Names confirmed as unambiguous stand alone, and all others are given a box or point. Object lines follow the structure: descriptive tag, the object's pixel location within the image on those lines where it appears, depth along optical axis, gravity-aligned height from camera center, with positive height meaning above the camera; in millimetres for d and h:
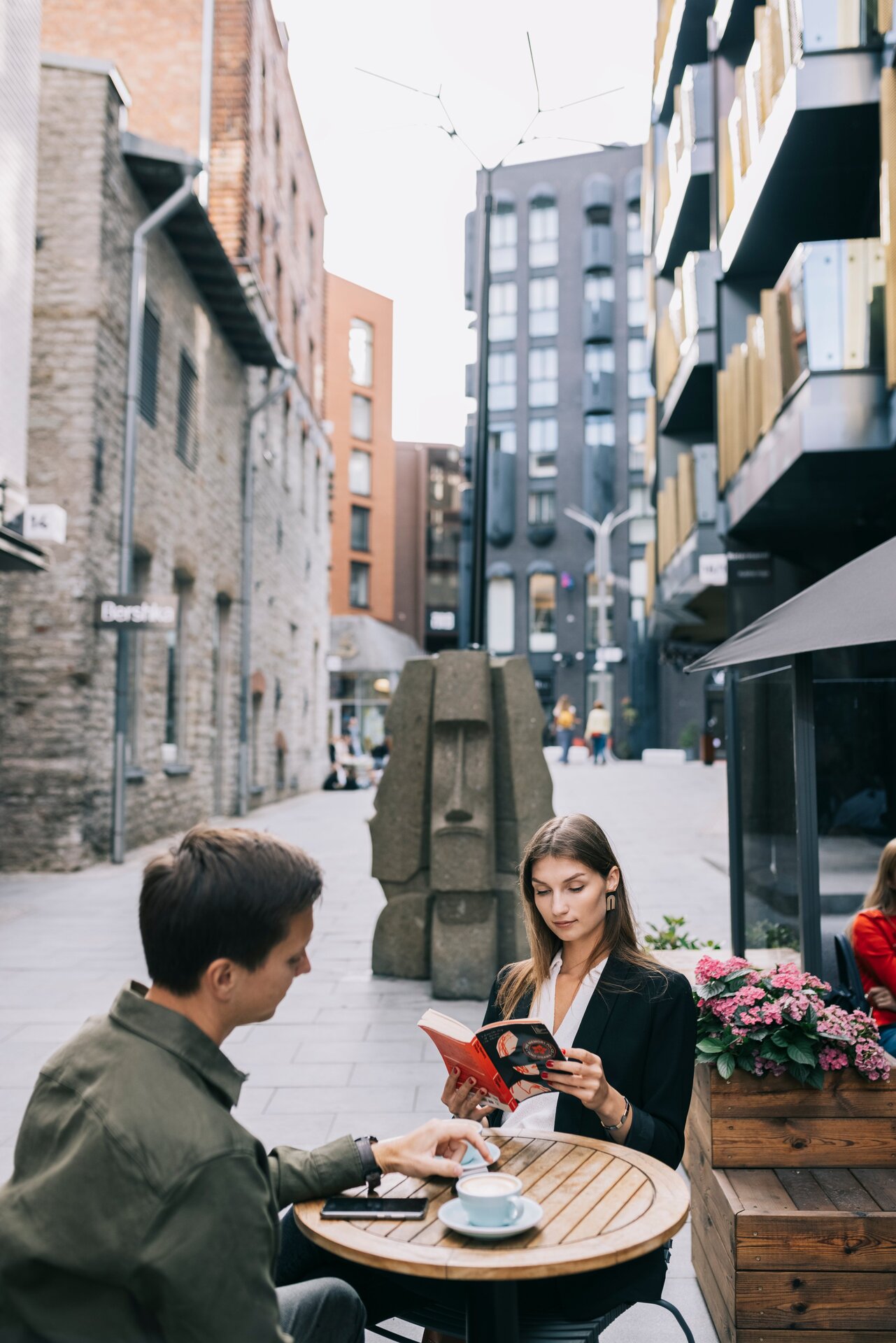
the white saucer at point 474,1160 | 2352 -855
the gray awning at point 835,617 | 3773 +457
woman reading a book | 2498 -654
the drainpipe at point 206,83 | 19328 +10956
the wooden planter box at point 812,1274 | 2865 -1303
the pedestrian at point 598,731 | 31786 +282
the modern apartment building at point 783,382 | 6156 +3613
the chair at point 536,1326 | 2340 -1192
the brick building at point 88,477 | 12867 +3145
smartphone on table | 2141 -867
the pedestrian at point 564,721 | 30047 +516
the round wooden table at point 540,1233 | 1914 -861
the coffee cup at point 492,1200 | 2033 -803
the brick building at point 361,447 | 49000 +12561
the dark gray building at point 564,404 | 51188 +14977
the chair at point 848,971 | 4375 -890
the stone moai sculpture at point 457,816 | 7277 -480
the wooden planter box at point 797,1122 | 3184 -1037
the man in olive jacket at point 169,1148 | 1526 -550
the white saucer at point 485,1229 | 1997 -836
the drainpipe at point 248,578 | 21406 +2960
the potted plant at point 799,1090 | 3172 -954
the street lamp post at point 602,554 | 45062 +7607
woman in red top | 4492 -794
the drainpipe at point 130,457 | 13555 +3361
